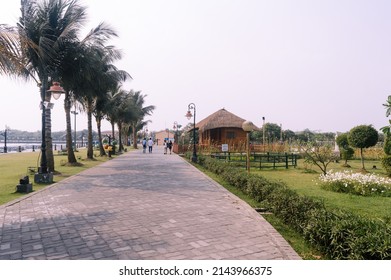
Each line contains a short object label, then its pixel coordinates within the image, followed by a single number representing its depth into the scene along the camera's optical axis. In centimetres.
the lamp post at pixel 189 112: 2263
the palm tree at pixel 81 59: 1491
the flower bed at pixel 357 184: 888
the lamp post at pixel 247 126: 1246
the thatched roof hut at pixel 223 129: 3350
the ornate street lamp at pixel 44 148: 1080
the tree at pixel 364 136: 1620
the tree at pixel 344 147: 1939
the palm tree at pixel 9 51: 610
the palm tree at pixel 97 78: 1555
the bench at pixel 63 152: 2899
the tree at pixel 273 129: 6034
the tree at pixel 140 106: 4513
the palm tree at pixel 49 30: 1290
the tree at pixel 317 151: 1347
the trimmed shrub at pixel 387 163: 1293
